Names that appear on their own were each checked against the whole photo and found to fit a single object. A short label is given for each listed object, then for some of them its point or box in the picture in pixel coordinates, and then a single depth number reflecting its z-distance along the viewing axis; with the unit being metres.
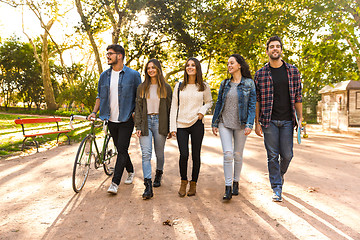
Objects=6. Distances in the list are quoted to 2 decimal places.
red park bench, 9.09
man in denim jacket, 4.74
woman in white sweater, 4.48
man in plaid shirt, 4.33
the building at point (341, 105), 16.89
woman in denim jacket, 4.33
